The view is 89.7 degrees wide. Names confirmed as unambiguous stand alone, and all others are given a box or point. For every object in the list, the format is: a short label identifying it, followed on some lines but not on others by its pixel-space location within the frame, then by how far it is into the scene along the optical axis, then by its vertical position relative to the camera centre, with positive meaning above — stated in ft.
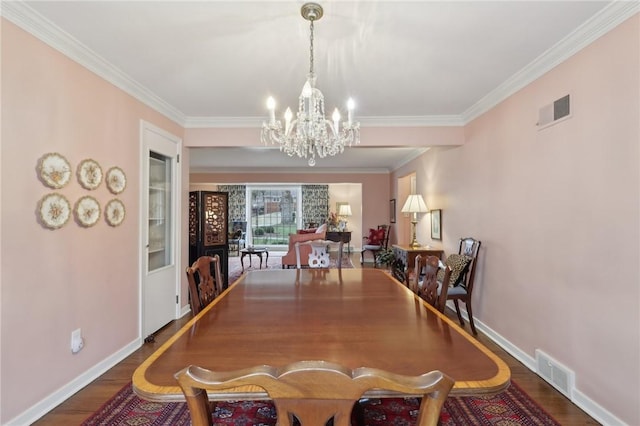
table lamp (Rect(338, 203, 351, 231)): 35.42 +0.29
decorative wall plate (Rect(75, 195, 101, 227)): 7.72 +0.11
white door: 10.64 -0.42
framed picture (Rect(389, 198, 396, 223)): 26.05 +0.36
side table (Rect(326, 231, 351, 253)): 31.24 -2.08
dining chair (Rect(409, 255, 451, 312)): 6.38 -1.49
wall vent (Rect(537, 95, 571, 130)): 7.49 +2.49
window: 37.06 +0.09
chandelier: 6.62 +2.14
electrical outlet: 7.55 -2.99
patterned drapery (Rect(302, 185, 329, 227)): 36.29 +1.32
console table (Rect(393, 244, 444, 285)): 14.34 -1.86
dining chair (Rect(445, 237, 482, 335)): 11.17 -2.51
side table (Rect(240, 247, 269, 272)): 24.09 -2.74
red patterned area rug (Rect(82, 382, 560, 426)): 6.53 -4.20
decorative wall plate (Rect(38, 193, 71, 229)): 6.70 +0.12
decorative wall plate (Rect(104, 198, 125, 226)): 8.78 +0.09
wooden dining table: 3.43 -1.70
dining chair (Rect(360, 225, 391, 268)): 25.31 -2.10
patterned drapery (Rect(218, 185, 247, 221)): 36.32 +1.47
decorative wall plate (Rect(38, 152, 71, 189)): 6.70 +0.99
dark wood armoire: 14.97 -0.51
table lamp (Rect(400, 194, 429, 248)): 16.31 +0.48
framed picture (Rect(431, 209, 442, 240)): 15.35 -0.50
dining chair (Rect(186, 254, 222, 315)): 5.87 -1.45
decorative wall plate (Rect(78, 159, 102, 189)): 7.77 +1.04
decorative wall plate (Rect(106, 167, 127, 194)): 8.85 +1.00
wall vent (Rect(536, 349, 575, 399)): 7.28 -3.81
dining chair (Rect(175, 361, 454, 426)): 2.31 -1.24
